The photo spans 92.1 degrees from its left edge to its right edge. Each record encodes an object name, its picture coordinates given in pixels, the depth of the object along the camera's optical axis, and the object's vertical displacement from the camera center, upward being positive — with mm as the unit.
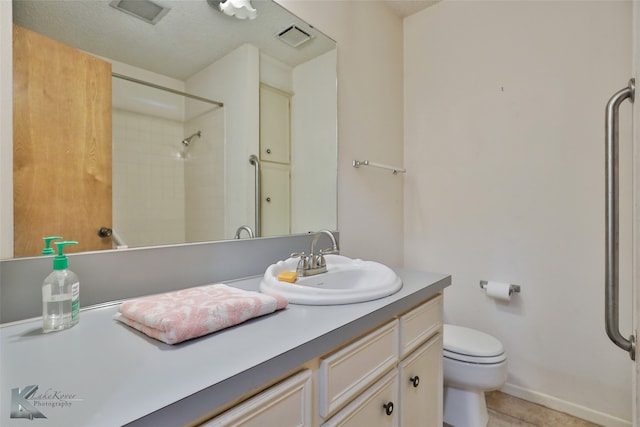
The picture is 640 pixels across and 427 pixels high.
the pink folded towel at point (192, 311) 613 -222
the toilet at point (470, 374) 1420 -767
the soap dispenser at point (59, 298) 685 -195
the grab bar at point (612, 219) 835 -27
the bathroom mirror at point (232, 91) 925 +472
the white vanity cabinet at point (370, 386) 597 -438
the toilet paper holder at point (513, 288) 1725 -439
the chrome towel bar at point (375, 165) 1737 +268
